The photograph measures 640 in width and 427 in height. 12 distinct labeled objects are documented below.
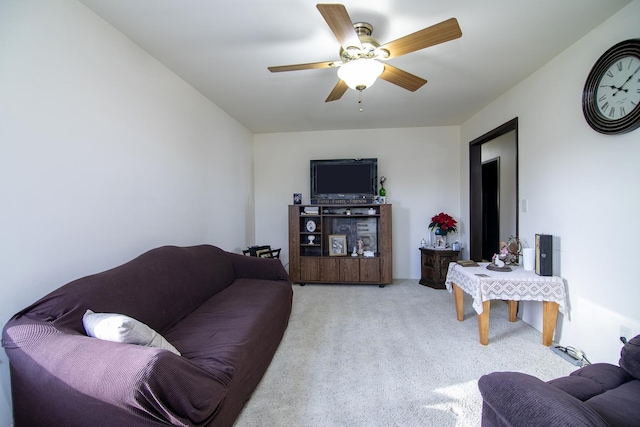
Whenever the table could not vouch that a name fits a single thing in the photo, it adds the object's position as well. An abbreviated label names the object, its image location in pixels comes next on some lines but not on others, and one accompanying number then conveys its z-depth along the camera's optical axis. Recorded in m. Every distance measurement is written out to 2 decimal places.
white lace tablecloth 2.27
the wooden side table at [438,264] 3.99
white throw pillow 1.19
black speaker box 2.34
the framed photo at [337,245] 4.36
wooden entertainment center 4.12
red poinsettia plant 4.12
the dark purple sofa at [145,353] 0.98
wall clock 1.70
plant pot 4.19
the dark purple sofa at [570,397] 0.86
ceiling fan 1.45
